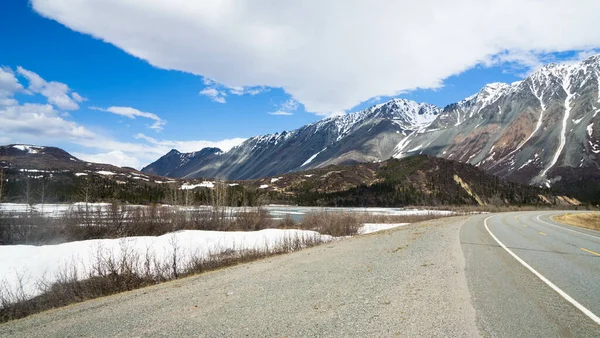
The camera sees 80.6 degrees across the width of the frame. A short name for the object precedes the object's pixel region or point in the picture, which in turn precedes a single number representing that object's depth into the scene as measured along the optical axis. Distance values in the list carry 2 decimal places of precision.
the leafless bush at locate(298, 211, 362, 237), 38.16
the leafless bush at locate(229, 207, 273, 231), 46.00
